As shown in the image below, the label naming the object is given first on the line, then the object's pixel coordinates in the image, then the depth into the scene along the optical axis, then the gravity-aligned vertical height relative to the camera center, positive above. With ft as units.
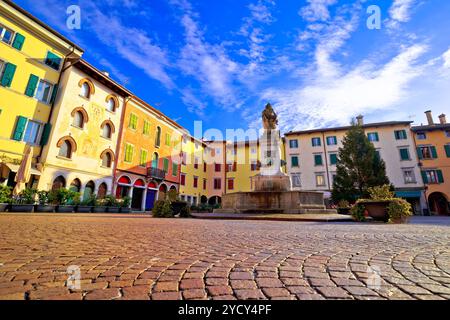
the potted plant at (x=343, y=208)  49.53 +1.66
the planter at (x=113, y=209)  50.95 -0.06
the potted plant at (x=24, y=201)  36.52 +0.96
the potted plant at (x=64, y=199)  42.19 +1.74
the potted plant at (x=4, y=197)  35.29 +1.52
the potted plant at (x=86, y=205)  45.56 +0.69
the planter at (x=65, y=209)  41.52 -0.20
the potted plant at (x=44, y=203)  39.19 +0.87
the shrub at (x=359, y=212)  28.76 +0.51
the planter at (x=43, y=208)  39.01 -0.10
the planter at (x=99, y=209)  47.55 -0.06
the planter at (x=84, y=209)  45.50 -0.11
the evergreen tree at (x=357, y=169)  80.67 +17.16
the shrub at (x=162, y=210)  35.70 +0.11
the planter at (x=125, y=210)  54.38 -0.11
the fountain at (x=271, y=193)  34.40 +3.22
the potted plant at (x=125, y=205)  55.01 +1.16
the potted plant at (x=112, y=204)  51.48 +1.25
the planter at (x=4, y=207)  34.82 -0.11
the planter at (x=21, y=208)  36.17 -0.17
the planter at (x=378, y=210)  26.96 +0.79
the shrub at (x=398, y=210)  25.67 +0.82
